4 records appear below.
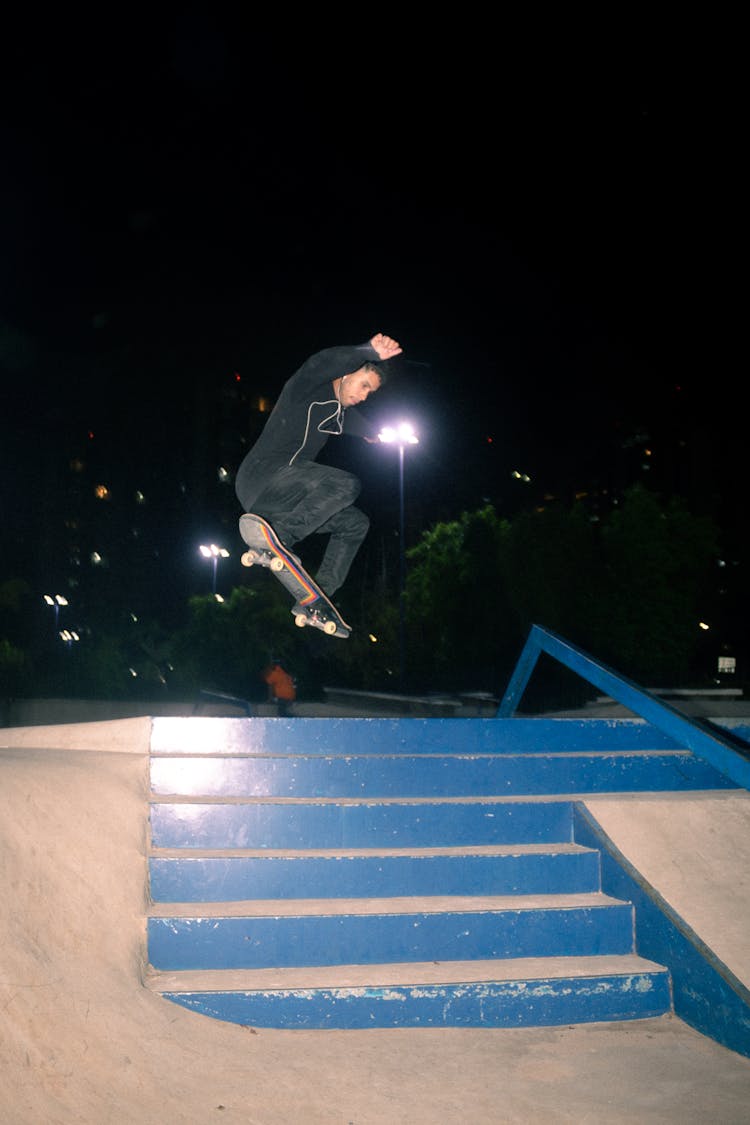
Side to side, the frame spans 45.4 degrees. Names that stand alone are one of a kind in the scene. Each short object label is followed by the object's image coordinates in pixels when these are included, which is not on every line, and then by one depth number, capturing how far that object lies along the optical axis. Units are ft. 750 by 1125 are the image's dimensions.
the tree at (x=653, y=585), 85.46
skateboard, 18.35
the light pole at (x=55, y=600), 193.57
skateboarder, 17.43
